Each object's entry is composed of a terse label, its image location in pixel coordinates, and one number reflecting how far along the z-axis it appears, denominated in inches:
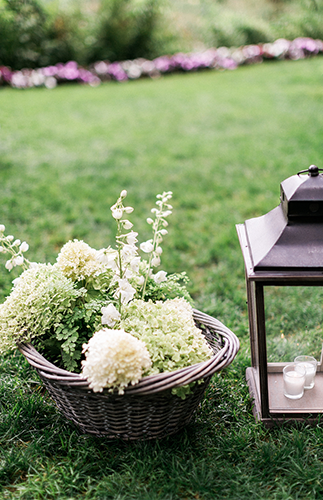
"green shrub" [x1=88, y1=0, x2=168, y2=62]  386.0
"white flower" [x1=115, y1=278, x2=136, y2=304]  76.2
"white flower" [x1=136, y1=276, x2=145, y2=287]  85.3
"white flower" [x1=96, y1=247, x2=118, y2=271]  75.7
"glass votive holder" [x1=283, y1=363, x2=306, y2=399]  82.4
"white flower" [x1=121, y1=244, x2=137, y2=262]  75.9
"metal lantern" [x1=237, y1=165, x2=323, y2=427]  68.6
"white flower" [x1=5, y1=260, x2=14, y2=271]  79.7
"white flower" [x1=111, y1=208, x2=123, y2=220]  70.9
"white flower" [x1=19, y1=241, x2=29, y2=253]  81.4
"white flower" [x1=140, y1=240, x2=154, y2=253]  79.2
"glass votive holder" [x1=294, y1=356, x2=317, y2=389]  85.5
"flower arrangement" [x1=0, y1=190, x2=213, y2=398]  69.4
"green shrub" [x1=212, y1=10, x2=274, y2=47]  423.2
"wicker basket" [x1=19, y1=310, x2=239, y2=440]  67.4
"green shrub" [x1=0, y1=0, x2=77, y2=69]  345.7
